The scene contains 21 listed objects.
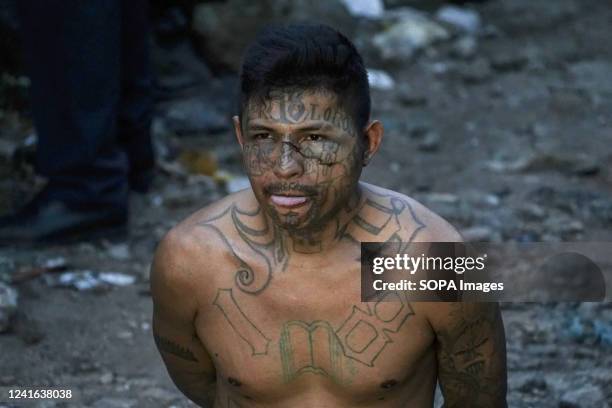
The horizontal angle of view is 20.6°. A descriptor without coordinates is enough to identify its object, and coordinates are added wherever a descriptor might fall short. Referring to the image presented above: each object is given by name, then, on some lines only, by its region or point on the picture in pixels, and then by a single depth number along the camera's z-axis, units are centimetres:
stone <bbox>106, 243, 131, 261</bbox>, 690
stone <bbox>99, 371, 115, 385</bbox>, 555
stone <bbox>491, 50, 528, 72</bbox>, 1018
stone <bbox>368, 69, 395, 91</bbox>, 978
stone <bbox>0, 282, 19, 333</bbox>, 591
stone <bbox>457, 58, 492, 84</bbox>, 997
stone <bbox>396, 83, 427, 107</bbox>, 952
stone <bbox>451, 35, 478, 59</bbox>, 1042
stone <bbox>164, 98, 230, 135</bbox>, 888
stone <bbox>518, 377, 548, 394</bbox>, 540
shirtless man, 375
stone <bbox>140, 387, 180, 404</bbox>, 540
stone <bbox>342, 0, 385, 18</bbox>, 1081
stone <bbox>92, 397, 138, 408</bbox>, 531
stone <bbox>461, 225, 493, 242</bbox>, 703
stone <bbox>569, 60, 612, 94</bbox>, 969
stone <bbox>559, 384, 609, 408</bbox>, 522
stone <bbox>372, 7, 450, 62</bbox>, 1029
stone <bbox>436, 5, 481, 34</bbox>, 1102
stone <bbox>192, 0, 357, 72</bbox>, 954
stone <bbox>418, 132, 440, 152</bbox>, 868
